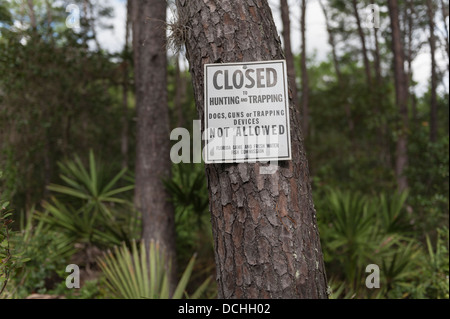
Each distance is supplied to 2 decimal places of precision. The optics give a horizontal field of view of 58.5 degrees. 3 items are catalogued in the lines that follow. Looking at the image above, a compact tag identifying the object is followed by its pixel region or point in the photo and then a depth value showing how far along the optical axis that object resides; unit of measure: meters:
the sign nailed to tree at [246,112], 1.99
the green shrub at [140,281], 3.70
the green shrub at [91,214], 5.16
